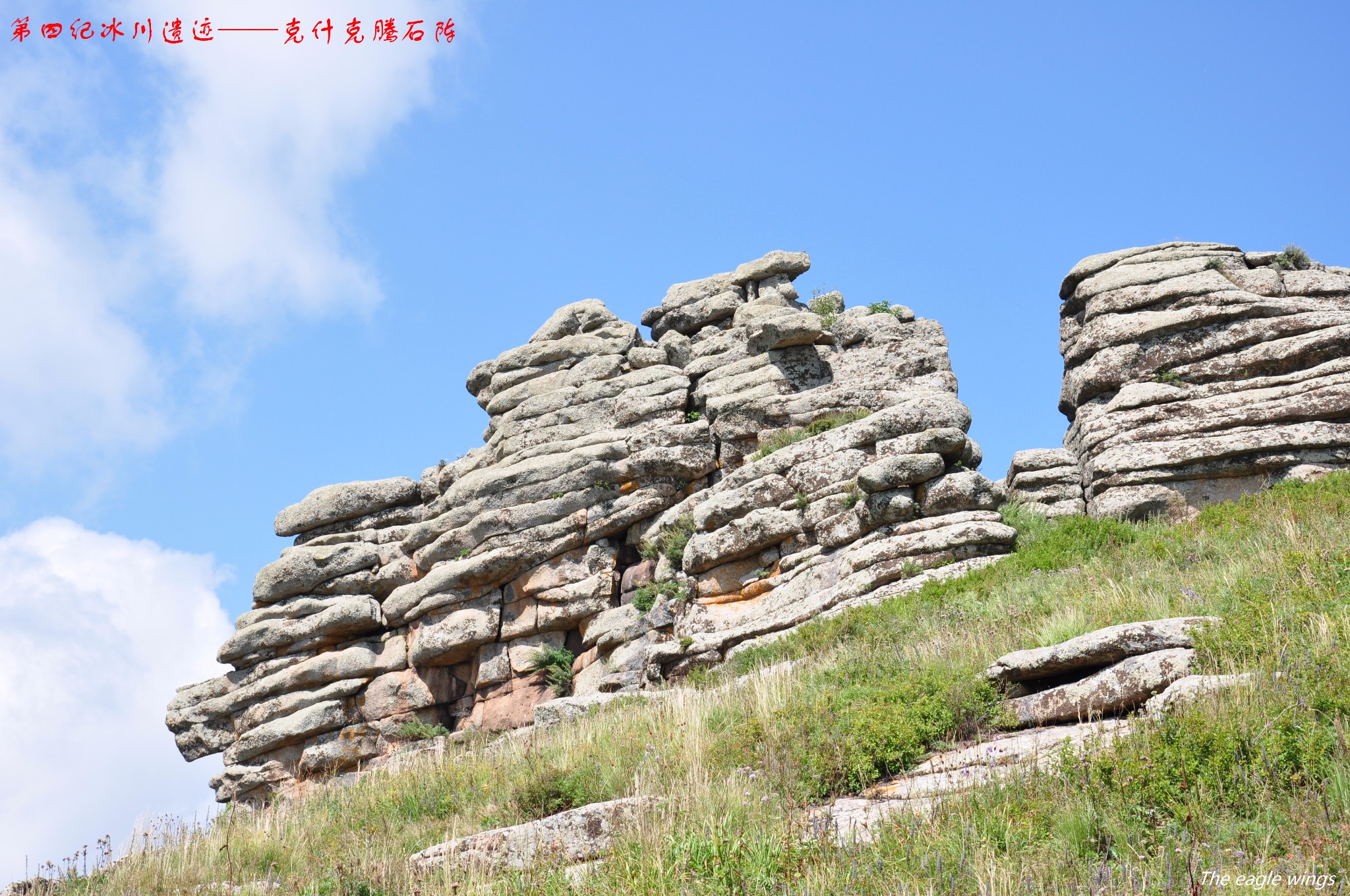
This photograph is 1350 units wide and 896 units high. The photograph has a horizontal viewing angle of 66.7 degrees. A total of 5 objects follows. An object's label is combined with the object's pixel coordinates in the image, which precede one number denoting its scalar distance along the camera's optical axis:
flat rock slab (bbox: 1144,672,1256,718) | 8.66
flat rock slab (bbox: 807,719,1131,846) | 8.16
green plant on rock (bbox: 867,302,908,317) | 31.34
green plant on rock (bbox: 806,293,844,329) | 31.94
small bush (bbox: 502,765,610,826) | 10.85
